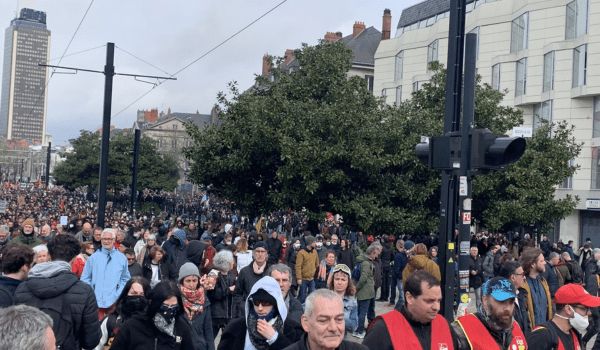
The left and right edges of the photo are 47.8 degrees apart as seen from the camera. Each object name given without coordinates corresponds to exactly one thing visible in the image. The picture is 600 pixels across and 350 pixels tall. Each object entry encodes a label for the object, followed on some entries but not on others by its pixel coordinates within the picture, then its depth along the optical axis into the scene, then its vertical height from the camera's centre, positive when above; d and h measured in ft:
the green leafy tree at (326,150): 65.26 +3.55
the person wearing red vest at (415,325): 13.71 -2.78
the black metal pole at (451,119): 23.29 +2.59
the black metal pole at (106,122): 53.36 +4.22
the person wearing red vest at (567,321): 15.47 -2.85
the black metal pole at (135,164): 89.17 +1.60
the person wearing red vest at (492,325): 14.44 -2.84
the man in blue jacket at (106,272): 26.53 -3.92
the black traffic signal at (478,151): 21.03 +1.39
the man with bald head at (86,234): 47.14 -4.24
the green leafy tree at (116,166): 183.98 +2.77
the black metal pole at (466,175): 21.98 +0.60
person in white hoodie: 14.24 -3.09
